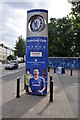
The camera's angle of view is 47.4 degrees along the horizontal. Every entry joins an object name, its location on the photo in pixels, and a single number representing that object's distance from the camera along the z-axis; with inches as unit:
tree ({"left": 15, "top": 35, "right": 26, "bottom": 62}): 1658.0
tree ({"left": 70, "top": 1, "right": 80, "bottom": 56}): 464.5
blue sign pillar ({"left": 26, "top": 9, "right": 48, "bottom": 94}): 181.8
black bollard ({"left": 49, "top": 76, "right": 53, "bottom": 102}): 159.8
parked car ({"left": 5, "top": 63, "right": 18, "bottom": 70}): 660.3
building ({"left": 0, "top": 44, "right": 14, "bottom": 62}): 3006.0
